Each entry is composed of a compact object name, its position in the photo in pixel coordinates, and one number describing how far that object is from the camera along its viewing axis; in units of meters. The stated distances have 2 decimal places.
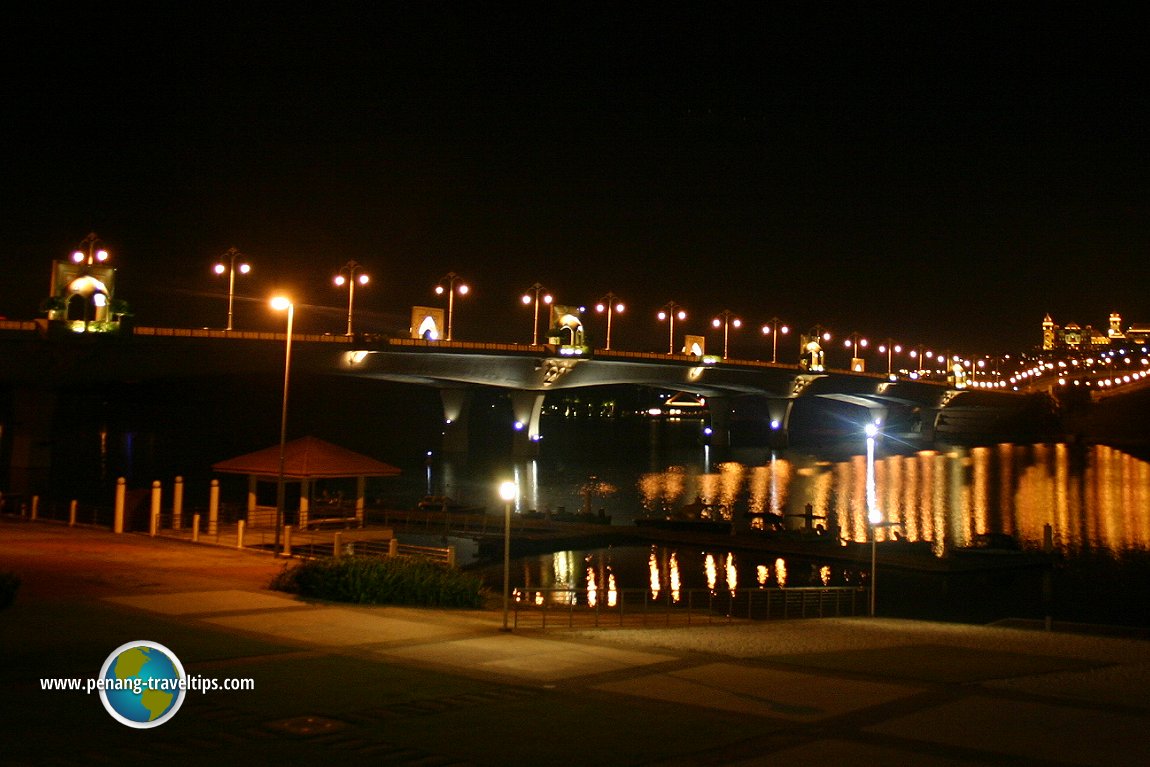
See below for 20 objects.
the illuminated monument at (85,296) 64.94
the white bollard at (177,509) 33.47
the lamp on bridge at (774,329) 137.62
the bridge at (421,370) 68.50
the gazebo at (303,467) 33.78
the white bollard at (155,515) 31.80
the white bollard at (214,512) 32.59
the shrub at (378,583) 20.59
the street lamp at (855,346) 160.25
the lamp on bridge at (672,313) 116.06
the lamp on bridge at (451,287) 87.69
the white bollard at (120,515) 32.75
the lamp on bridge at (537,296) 96.44
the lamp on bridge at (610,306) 108.50
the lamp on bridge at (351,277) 75.75
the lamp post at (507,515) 17.92
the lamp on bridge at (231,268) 66.04
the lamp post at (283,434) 28.98
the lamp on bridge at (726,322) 124.69
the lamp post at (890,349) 165.32
